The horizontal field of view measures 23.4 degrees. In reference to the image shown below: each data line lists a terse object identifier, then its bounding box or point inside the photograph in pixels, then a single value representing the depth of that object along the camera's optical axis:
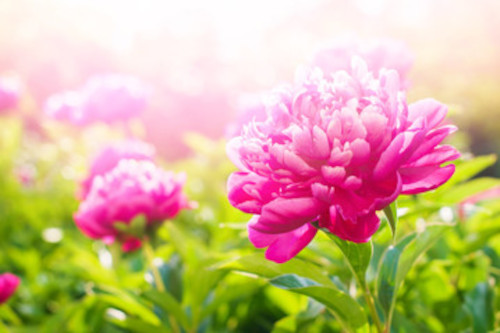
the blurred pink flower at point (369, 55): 1.21
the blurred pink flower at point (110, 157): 1.34
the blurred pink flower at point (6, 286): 1.20
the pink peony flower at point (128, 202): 1.14
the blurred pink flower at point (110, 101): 1.62
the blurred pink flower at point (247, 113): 1.33
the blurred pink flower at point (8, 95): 2.30
